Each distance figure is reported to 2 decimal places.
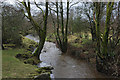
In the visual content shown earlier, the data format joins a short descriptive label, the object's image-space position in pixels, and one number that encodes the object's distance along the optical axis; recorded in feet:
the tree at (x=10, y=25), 37.37
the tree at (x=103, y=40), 24.18
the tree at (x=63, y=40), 46.02
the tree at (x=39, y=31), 33.40
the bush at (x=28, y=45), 51.00
